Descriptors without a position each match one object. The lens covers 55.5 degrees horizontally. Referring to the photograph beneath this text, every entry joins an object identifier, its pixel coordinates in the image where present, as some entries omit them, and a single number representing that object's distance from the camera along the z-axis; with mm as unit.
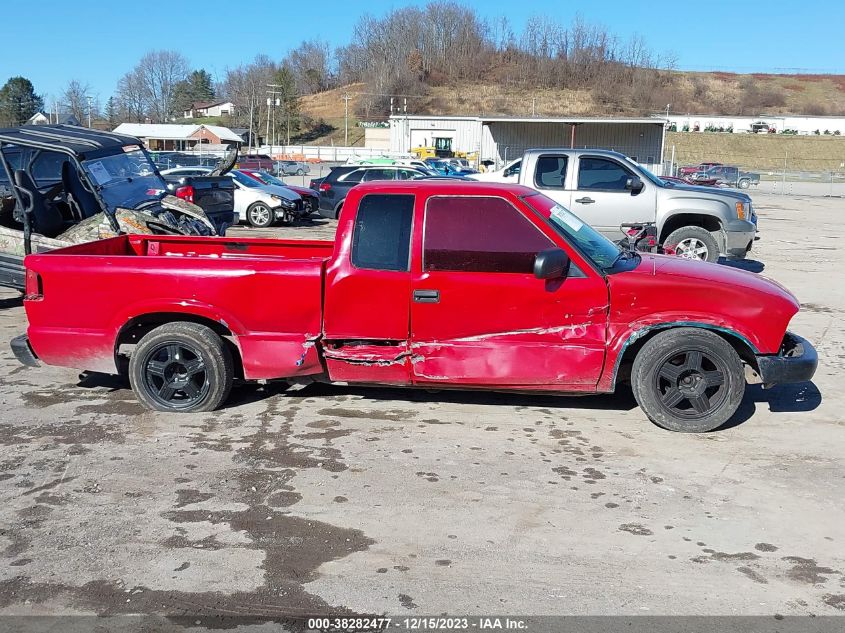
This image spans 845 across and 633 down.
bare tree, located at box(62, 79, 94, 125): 110000
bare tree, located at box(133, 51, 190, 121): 129500
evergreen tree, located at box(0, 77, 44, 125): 102438
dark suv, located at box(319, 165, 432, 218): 20953
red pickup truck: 5484
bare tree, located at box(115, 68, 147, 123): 123738
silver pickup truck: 12383
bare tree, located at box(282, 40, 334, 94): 144875
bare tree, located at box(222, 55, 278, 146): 115625
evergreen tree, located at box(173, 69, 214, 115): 137500
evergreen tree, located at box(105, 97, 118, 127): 118575
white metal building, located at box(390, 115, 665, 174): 61719
